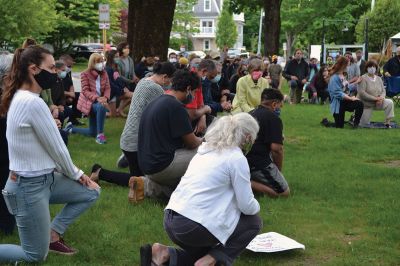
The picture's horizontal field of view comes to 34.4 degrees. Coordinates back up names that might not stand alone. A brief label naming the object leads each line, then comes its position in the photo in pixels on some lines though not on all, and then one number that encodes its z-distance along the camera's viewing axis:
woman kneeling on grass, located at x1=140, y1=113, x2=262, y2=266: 4.64
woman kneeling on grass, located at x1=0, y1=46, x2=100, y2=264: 4.90
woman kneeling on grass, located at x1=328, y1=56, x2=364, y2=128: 14.59
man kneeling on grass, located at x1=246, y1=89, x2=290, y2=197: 7.60
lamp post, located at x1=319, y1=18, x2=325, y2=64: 34.61
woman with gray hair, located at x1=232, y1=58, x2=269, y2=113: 11.05
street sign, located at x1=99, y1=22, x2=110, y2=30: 19.69
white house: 110.66
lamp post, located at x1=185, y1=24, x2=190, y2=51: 79.80
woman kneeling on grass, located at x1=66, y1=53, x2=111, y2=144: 11.91
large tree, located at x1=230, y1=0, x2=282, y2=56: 27.31
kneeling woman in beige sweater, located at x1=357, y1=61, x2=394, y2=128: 15.03
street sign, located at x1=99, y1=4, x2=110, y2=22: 20.09
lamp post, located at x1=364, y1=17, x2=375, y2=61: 32.53
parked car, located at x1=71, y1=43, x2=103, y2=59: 58.91
